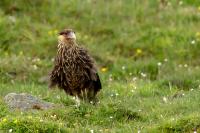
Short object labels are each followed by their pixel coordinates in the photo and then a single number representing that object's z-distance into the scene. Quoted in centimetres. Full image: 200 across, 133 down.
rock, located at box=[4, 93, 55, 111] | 1786
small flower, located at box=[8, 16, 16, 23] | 2814
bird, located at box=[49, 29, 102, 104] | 1931
